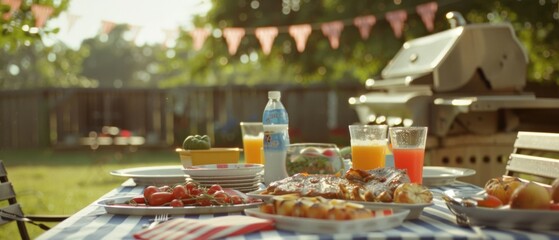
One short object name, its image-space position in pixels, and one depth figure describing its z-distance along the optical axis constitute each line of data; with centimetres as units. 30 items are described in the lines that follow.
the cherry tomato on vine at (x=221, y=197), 239
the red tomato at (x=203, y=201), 242
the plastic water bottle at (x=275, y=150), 311
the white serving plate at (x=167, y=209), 232
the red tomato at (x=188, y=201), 244
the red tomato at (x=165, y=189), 252
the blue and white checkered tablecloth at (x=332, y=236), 188
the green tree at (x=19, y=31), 668
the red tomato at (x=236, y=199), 244
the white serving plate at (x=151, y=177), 324
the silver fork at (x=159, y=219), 208
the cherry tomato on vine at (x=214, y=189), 251
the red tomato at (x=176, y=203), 238
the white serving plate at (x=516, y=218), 196
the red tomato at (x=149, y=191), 245
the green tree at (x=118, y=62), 7338
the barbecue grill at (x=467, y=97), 696
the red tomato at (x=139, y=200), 246
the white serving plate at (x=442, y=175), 317
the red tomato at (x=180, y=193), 245
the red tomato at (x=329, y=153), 305
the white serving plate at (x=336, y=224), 187
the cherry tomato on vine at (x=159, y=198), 241
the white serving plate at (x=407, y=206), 214
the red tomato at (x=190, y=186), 253
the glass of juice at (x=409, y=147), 289
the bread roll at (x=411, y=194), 218
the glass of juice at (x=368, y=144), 304
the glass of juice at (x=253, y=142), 367
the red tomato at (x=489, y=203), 209
